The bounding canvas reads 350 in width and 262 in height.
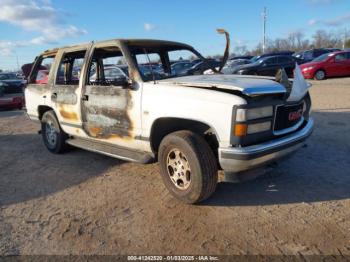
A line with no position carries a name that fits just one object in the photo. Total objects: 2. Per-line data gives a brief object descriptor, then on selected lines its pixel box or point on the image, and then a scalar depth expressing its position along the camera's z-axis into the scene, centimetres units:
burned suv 321
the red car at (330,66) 1795
